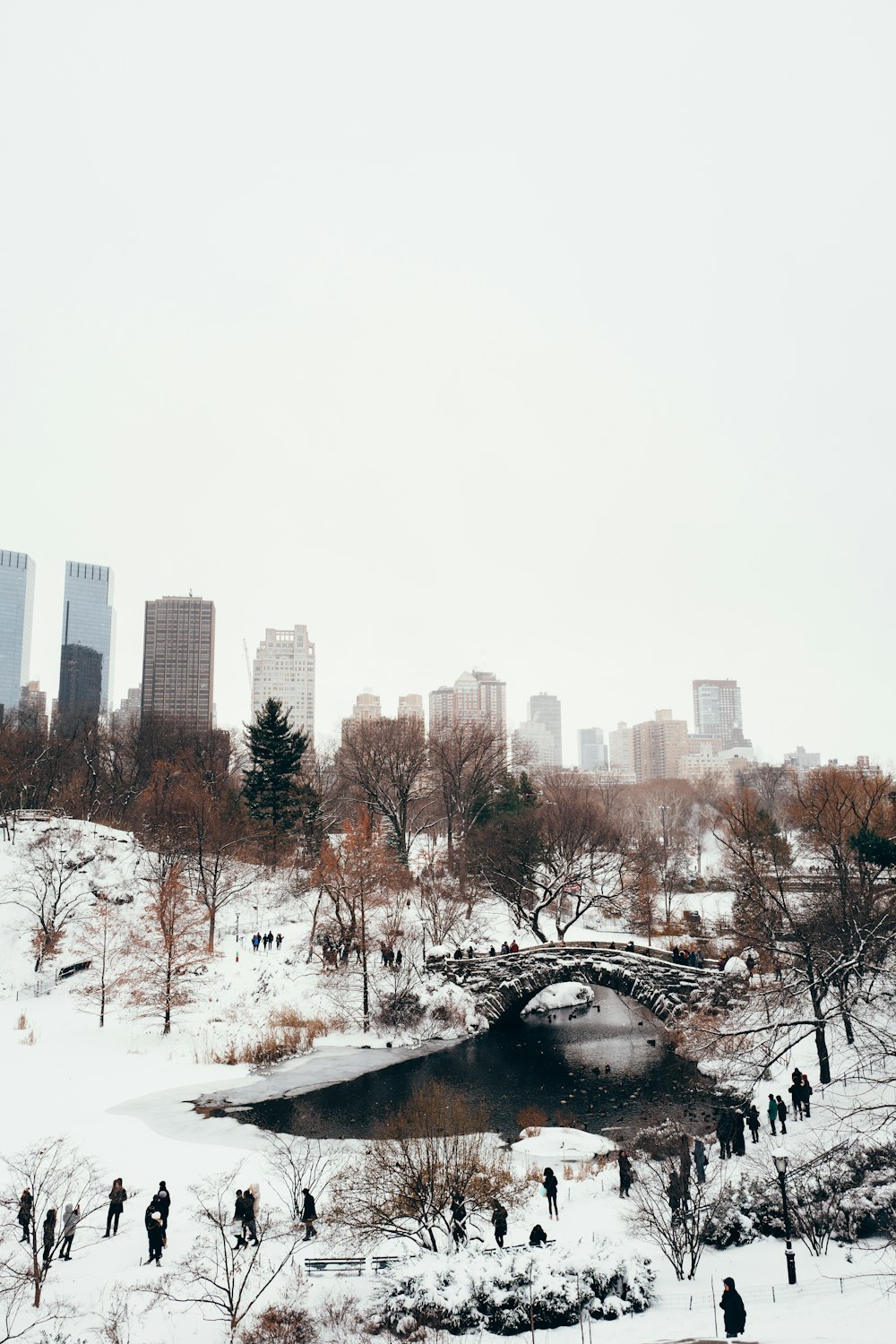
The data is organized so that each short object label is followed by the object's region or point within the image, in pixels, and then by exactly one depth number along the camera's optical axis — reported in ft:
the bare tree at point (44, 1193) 51.93
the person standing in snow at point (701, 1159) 67.21
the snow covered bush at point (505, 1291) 50.03
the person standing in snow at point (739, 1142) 74.84
